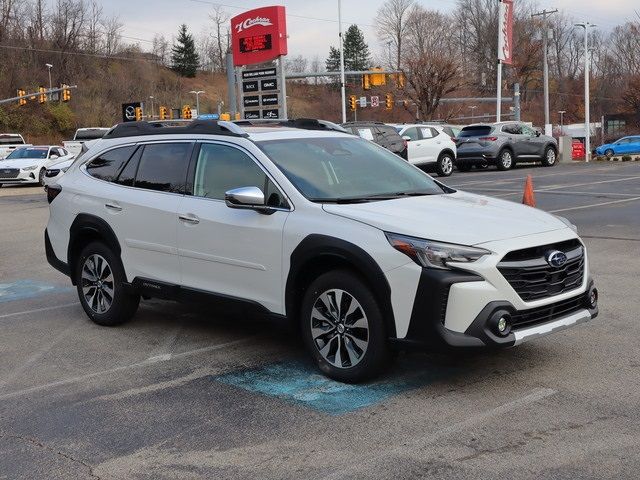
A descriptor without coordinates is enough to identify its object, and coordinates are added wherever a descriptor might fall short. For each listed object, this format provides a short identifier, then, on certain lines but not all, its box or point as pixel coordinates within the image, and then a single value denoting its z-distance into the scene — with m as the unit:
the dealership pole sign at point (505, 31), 37.16
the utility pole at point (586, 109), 41.55
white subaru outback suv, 4.78
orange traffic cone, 12.31
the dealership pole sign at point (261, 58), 33.25
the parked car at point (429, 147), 26.59
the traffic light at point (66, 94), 56.39
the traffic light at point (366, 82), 53.44
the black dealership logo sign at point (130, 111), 51.07
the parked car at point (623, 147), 46.91
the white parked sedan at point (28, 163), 29.44
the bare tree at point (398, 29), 97.44
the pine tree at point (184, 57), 124.31
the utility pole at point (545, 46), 51.12
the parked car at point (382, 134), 24.09
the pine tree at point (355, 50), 124.75
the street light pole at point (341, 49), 51.29
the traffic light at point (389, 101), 63.77
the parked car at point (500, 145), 28.48
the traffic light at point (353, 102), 62.34
